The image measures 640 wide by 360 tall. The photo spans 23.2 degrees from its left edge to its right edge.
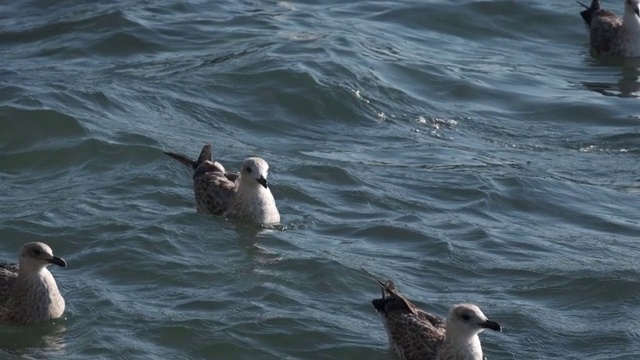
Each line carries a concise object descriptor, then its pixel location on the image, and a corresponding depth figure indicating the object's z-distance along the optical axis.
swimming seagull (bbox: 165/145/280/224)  14.95
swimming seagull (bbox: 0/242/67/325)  12.31
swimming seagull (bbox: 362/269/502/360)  11.34
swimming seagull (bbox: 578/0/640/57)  22.47
